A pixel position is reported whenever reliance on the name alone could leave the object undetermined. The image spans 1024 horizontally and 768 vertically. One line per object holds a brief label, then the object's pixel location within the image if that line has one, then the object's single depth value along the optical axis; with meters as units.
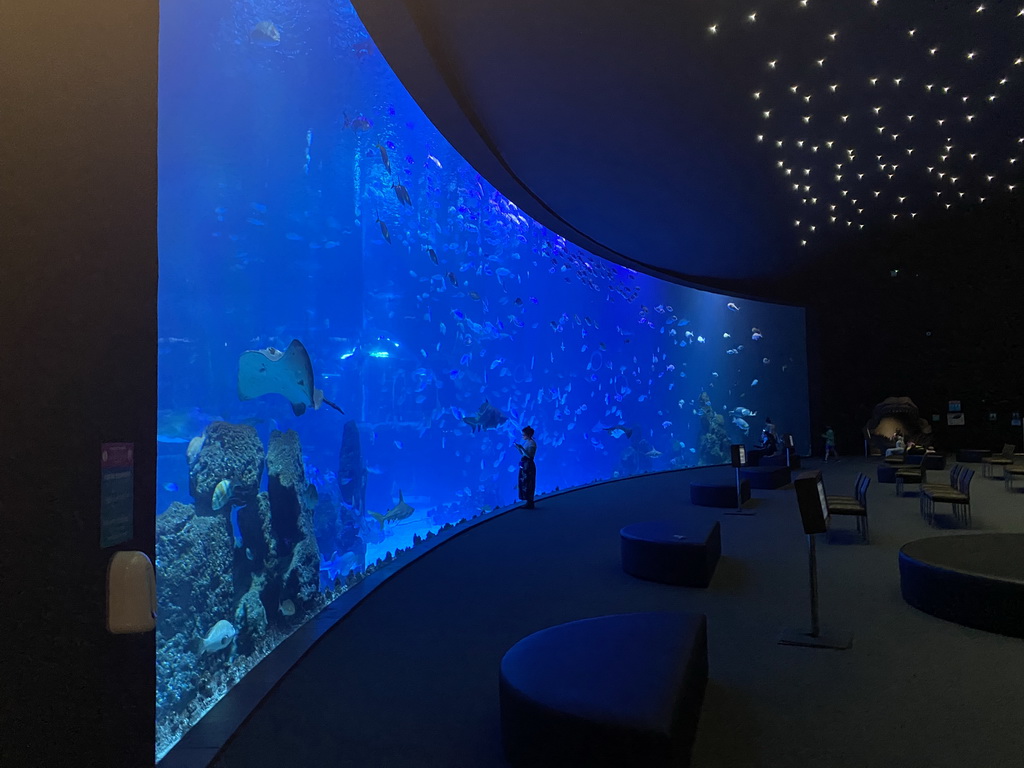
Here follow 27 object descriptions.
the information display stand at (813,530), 4.46
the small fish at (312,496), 7.71
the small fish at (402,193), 10.28
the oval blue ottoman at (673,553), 6.07
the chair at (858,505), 7.73
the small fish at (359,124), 9.45
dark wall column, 1.54
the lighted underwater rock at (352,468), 10.52
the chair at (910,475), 11.32
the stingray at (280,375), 7.01
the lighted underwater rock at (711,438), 23.59
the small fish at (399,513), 12.21
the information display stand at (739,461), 10.12
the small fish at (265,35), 7.88
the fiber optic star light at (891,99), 7.74
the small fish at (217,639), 5.59
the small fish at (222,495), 6.02
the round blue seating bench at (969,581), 4.59
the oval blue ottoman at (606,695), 2.51
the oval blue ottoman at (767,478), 14.05
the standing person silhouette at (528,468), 12.04
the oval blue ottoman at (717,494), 11.34
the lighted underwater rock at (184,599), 5.36
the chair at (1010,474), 13.02
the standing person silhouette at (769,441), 18.88
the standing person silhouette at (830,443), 21.04
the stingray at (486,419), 14.60
